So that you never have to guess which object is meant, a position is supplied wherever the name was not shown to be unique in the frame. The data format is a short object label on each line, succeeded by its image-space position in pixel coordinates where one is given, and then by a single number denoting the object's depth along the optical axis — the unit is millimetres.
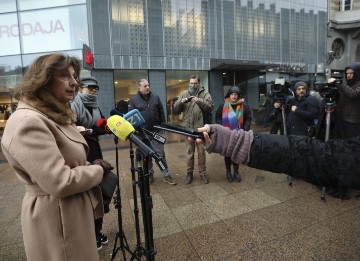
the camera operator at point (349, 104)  3689
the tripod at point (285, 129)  4605
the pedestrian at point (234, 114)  4838
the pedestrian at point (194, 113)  4922
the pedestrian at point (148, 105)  4867
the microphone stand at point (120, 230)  2312
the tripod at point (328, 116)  3834
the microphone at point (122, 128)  1519
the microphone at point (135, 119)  1698
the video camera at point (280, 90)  4652
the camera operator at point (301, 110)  4547
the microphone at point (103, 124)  2273
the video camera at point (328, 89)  3740
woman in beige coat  1322
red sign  9020
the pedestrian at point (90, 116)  2844
